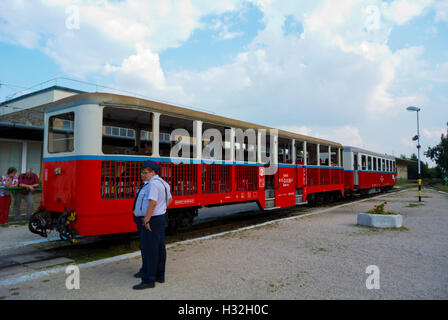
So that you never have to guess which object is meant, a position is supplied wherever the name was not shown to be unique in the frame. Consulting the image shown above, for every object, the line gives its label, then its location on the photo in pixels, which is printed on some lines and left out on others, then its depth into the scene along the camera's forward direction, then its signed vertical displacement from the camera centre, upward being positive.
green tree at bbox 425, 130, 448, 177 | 46.63 +4.11
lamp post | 21.80 +3.25
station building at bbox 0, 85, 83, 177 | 15.32 +1.80
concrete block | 8.74 -1.16
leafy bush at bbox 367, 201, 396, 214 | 9.07 -0.91
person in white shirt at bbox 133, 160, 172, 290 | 4.17 -0.57
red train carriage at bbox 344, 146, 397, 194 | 17.61 +0.48
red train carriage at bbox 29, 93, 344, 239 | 5.84 +0.39
